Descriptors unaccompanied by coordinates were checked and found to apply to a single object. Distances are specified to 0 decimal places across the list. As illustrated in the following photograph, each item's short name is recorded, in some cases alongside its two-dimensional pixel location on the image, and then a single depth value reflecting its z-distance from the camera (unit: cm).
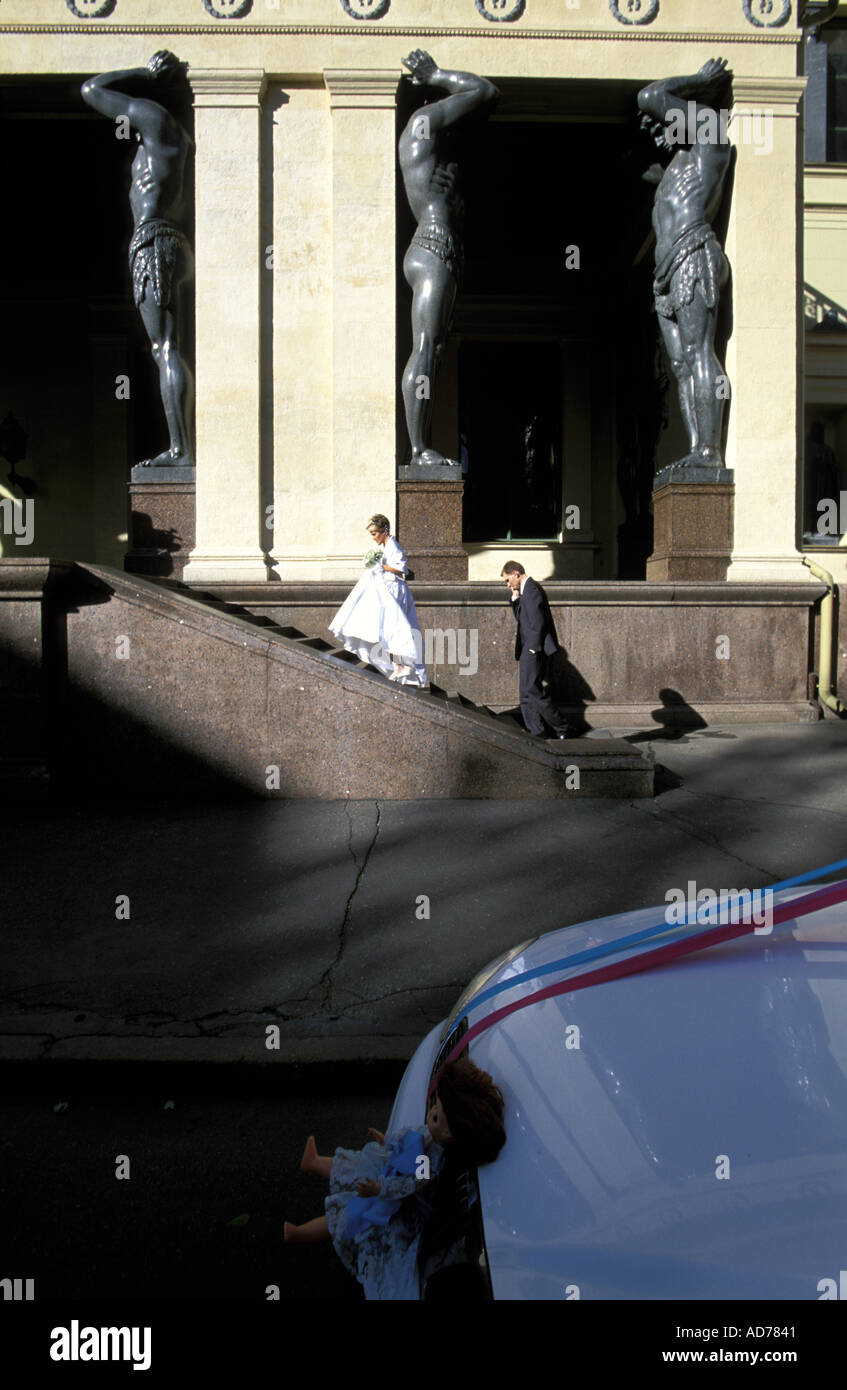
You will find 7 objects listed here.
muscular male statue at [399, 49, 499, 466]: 1155
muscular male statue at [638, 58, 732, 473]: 1184
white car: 149
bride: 955
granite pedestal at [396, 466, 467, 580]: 1169
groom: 923
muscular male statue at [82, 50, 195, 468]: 1156
